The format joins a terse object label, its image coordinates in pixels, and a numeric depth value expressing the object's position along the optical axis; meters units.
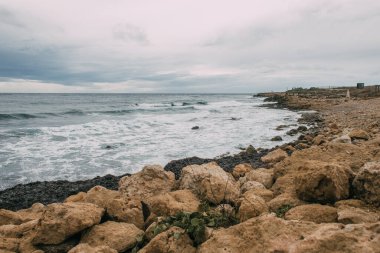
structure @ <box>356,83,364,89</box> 70.56
